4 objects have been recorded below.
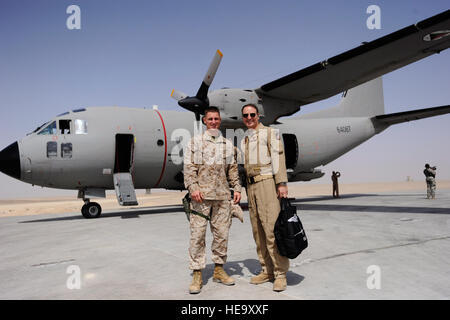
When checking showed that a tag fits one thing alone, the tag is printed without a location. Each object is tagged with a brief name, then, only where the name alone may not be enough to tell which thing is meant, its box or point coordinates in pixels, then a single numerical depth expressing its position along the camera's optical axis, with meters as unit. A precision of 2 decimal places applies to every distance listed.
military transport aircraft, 10.78
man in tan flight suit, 4.14
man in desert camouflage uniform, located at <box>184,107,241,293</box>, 4.16
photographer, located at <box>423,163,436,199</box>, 17.34
